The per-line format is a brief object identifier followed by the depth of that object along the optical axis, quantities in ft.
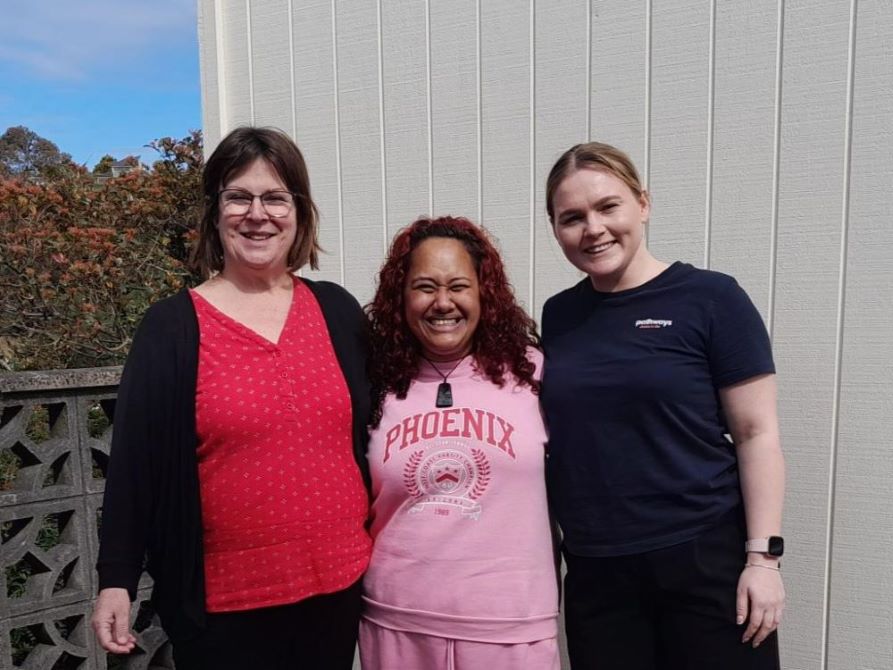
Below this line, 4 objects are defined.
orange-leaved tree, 13.37
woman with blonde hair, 5.21
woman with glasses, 5.36
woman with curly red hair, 5.59
